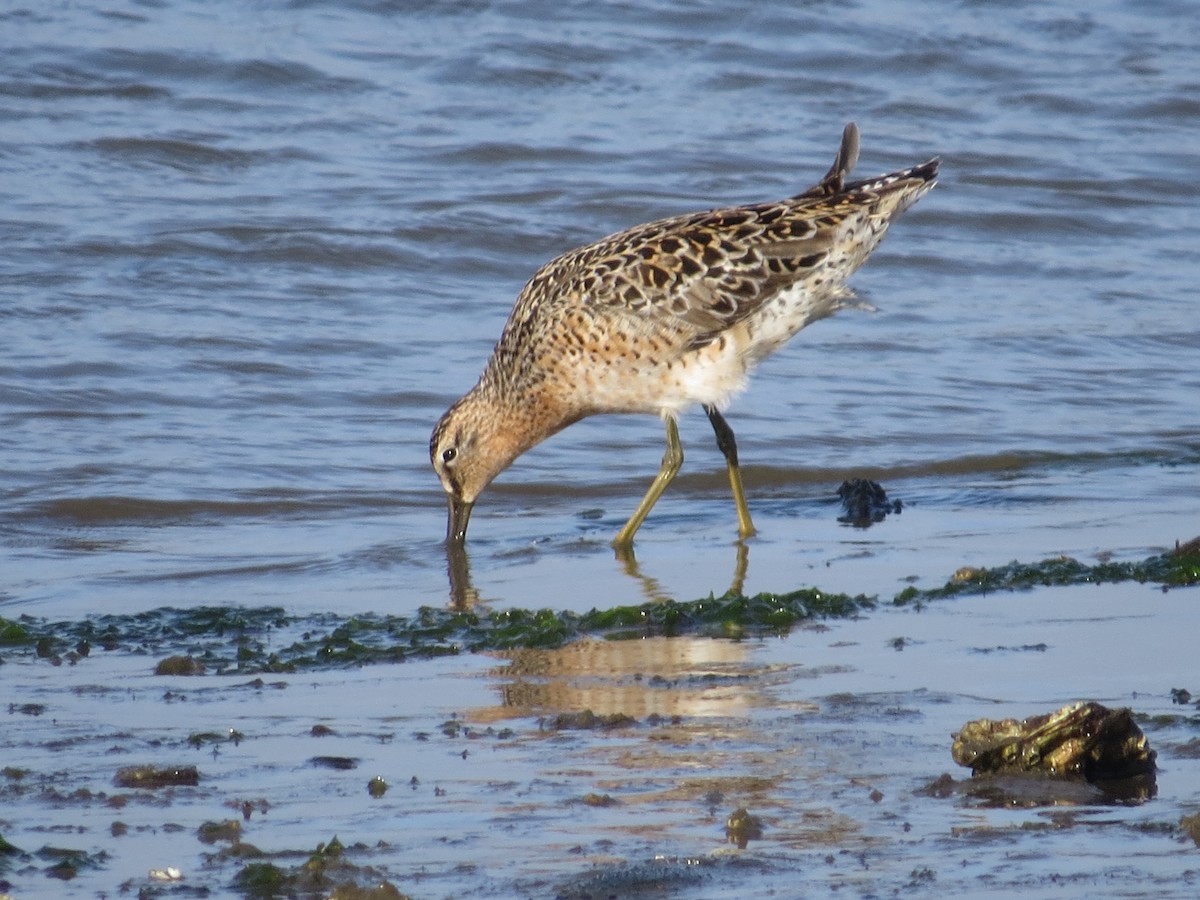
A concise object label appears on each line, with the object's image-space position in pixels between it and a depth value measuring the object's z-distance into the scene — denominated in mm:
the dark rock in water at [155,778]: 7777
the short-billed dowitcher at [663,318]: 14039
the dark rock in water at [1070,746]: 7691
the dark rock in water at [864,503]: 14242
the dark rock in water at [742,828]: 7141
